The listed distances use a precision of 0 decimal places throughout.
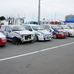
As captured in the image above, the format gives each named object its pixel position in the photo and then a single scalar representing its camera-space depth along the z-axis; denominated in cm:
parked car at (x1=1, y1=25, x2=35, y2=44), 872
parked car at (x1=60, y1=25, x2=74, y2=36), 1423
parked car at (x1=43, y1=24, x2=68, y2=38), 1257
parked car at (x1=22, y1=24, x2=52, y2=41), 1036
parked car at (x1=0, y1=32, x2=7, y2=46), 758
